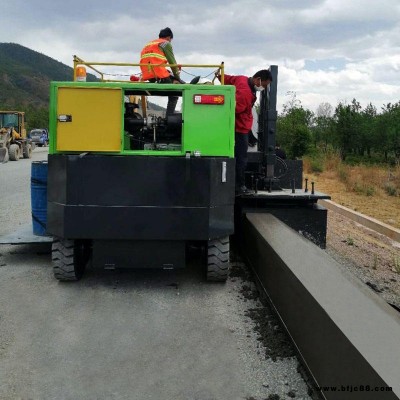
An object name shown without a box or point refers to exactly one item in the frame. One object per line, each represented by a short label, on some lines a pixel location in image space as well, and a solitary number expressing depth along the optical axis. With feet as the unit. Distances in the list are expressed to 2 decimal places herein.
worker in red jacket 19.34
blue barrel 19.35
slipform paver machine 15.14
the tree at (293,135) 74.18
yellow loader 80.24
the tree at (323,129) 121.39
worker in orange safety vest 18.08
